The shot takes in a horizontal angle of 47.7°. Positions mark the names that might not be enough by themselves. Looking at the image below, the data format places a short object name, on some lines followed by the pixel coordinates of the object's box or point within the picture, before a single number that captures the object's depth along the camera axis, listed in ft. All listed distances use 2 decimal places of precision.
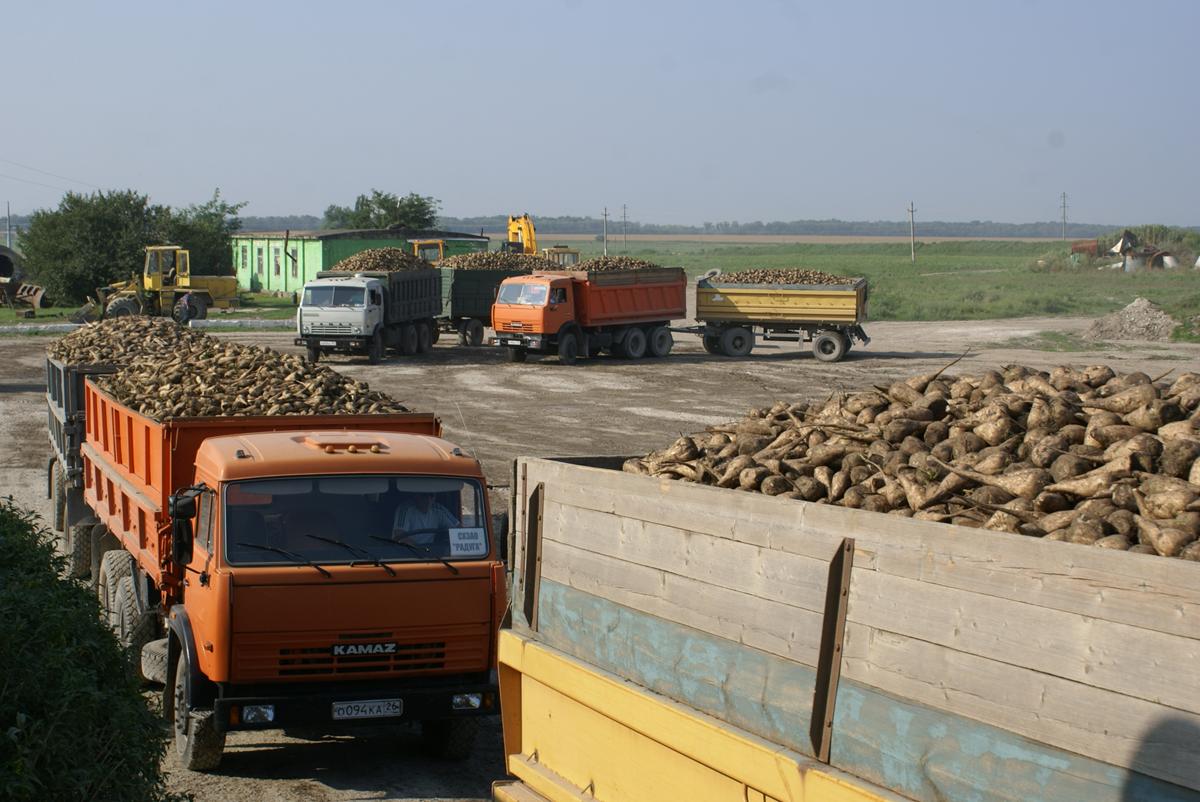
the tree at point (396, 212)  254.27
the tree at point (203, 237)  208.03
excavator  165.17
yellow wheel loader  151.64
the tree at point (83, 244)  191.21
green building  204.33
